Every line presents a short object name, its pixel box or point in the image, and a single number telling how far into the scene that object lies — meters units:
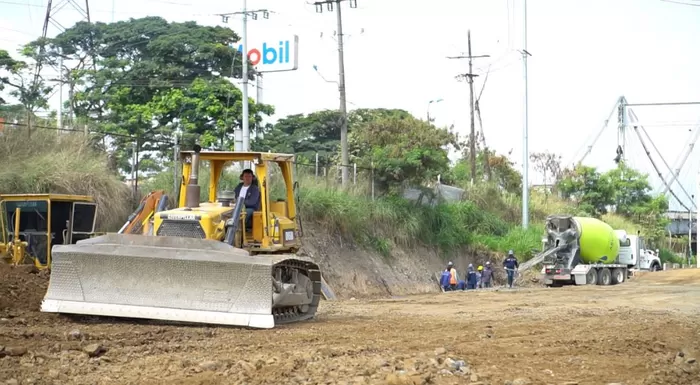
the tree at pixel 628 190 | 67.88
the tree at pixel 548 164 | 77.33
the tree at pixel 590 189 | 65.81
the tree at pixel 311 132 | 56.00
